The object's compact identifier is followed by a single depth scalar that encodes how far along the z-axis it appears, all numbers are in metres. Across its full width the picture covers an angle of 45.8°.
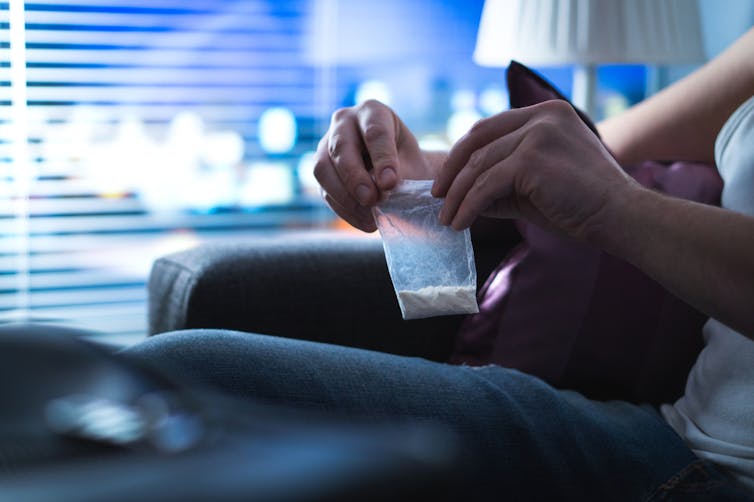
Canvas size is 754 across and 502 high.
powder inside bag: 0.87
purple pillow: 1.12
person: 0.76
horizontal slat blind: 2.65
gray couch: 1.23
